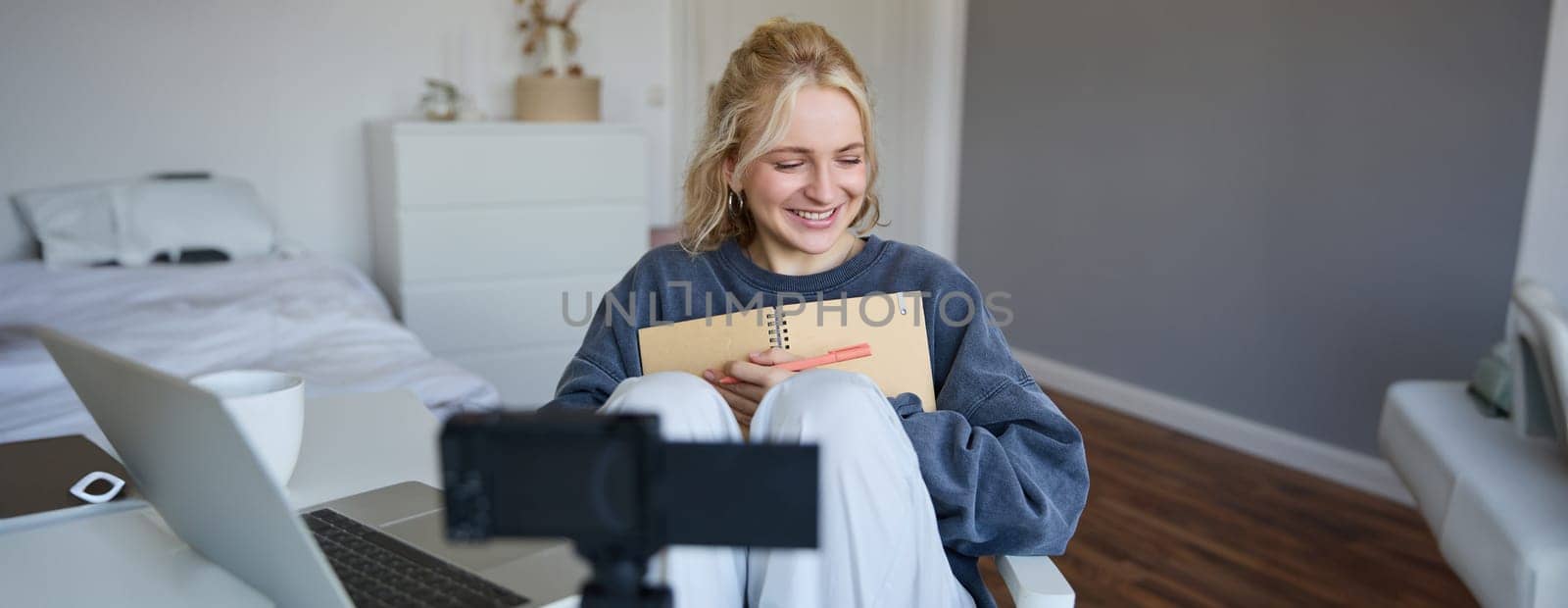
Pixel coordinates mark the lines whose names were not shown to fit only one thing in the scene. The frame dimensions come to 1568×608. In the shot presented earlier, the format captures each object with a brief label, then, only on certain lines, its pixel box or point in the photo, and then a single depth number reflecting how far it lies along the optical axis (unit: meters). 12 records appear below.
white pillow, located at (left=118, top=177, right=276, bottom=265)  2.82
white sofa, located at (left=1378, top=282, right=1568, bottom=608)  1.45
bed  1.84
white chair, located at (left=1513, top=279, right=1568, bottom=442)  1.52
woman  0.89
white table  0.77
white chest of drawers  3.07
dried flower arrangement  3.37
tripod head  0.44
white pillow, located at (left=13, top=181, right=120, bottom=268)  2.77
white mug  0.93
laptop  0.63
